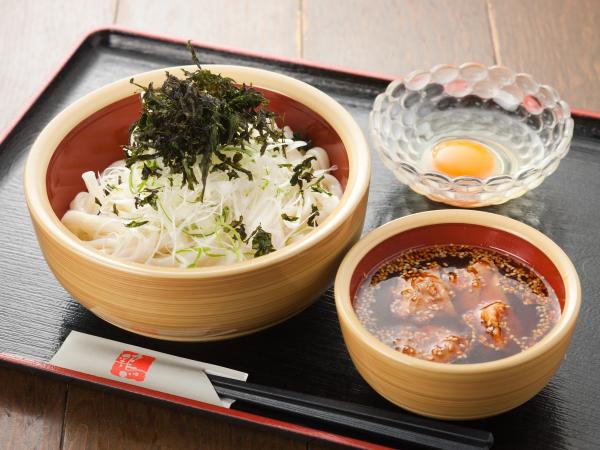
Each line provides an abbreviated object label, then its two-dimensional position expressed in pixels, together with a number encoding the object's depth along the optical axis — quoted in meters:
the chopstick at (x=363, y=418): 0.54
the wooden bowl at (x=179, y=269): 0.55
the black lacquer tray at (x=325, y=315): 0.57
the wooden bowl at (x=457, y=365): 0.53
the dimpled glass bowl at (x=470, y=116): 0.71
